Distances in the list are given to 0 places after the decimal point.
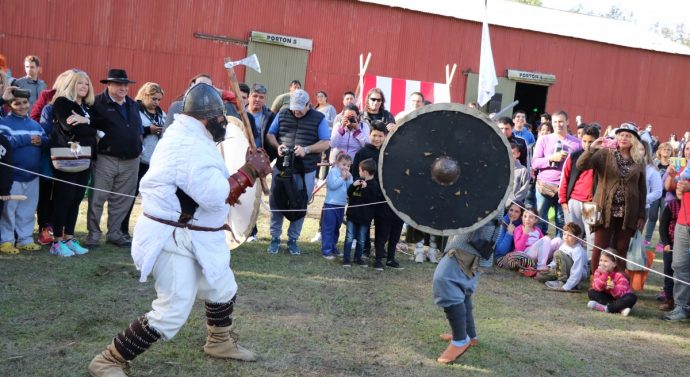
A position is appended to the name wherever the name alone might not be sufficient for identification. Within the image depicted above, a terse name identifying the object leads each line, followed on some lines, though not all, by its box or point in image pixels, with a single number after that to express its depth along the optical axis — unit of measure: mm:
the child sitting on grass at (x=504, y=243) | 8492
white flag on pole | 9557
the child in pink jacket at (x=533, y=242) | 8133
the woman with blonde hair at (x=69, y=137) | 6863
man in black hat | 7105
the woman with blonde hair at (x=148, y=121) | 7734
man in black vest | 7594
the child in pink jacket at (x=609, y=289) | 6695
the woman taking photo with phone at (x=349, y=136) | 8297
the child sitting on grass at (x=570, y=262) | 7469
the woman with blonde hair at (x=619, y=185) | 6992
